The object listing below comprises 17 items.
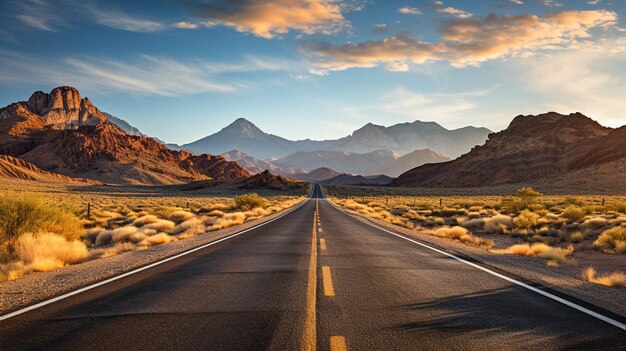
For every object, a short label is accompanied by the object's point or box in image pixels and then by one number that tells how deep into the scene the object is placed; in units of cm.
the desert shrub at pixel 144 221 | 2320
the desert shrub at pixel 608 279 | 768
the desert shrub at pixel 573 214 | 2273
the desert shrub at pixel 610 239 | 1453
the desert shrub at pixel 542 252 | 1087
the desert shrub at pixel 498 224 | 2145
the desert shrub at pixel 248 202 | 3897
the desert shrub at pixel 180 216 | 2788
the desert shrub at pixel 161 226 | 2076
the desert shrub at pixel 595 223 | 1905
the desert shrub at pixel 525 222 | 2100
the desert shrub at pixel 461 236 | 1573
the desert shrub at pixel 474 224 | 2379
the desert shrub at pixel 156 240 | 1403
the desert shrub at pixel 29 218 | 1300
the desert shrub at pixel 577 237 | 1698
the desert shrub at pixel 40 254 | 894
